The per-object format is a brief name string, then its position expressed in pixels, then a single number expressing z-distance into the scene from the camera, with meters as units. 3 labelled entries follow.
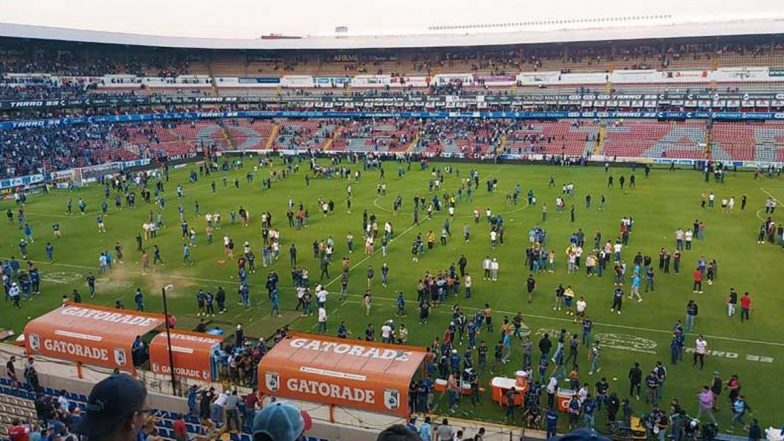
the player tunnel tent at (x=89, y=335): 19.12
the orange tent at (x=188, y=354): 18.58
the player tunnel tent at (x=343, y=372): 16.28
